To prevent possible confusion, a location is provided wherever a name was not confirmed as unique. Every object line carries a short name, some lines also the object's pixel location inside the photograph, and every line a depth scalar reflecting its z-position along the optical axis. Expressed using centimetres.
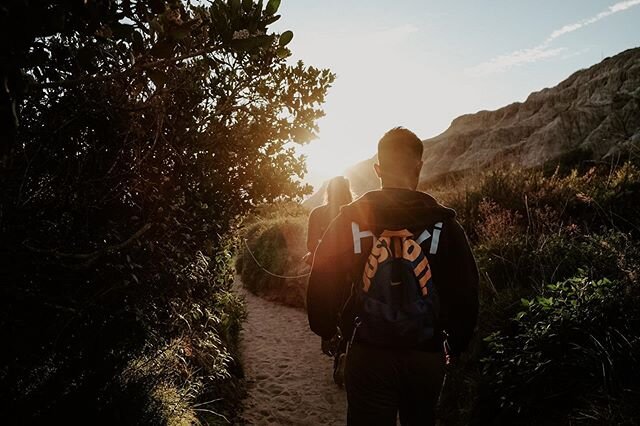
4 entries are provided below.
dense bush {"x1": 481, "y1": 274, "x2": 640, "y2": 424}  288
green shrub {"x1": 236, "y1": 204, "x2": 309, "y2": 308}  1083
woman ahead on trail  569
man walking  203
